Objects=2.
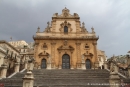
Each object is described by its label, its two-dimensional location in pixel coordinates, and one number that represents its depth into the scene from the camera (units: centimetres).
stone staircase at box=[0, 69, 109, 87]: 1245
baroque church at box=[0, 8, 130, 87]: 2666
